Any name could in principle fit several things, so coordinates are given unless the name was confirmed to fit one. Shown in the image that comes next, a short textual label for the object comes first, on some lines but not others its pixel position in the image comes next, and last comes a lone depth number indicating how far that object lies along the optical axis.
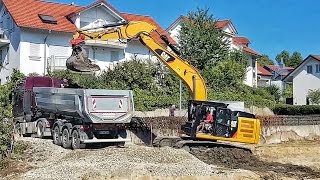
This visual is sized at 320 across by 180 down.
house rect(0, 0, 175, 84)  36.03
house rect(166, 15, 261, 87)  50.87
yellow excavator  19.39
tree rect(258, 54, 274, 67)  112.97
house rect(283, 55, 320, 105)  54.75
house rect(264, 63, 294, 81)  87.00
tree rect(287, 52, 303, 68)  139.00
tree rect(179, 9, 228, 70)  40.66
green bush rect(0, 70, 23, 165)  16.83
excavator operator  19.59
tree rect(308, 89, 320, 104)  50.16
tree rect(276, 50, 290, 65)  151.88
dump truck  18.44
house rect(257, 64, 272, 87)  73.22
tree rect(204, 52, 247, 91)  39.00
